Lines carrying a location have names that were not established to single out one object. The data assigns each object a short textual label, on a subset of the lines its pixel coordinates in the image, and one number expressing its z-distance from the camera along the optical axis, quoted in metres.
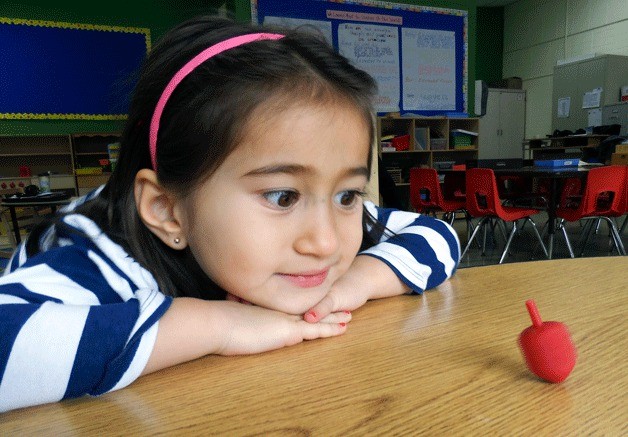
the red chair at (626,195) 2.98
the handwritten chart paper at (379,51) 5.32
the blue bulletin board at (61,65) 5.21
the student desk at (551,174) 2.85
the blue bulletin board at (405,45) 5.24
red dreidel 0.34
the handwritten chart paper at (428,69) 5.69
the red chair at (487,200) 3.11
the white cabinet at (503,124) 6.90
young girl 0.39
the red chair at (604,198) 2.89
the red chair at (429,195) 3.70
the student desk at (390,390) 0.30
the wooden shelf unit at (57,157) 5.47
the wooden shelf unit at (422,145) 5.42
